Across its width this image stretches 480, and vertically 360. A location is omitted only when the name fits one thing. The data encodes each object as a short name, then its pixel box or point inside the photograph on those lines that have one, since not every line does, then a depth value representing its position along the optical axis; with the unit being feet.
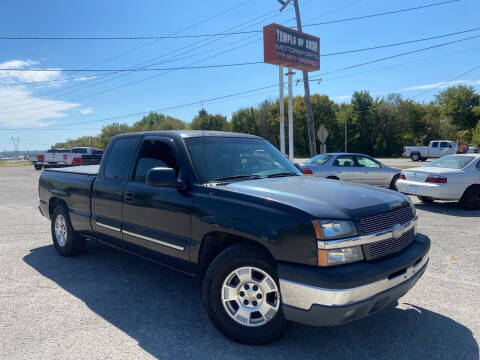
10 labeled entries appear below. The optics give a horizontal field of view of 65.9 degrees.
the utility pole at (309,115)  68.57
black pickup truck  8.76
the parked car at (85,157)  58.44
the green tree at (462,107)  197.16
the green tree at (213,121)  225.60
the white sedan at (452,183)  29.43
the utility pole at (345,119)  172.31
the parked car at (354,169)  39.27
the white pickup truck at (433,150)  120.37
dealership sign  70.59
